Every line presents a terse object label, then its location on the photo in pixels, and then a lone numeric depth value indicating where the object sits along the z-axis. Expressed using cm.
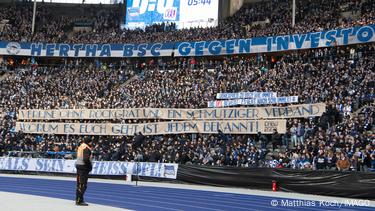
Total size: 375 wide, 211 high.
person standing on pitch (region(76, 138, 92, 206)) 1475
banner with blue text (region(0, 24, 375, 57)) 3612
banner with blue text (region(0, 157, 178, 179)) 2687
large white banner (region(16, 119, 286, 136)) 3049
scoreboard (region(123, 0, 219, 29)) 4969
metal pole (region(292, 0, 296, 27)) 4119
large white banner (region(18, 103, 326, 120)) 2977
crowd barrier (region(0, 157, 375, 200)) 1908
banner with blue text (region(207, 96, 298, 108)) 3130
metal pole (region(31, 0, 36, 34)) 5230
